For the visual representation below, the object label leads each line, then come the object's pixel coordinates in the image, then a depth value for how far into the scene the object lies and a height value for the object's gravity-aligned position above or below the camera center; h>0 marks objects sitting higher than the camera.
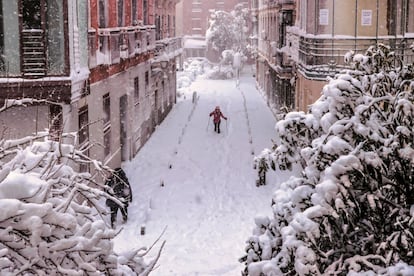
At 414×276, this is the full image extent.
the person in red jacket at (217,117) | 28.27 -3.42
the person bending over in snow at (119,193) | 15.12 -3.69
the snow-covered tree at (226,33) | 65.00 +0.79
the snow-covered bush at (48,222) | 4.45 -1.34
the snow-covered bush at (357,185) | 5.66 -1.35
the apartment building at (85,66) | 12.69 -0.60
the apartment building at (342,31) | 17.19 +0.26
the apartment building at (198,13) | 78.56 +3.47
